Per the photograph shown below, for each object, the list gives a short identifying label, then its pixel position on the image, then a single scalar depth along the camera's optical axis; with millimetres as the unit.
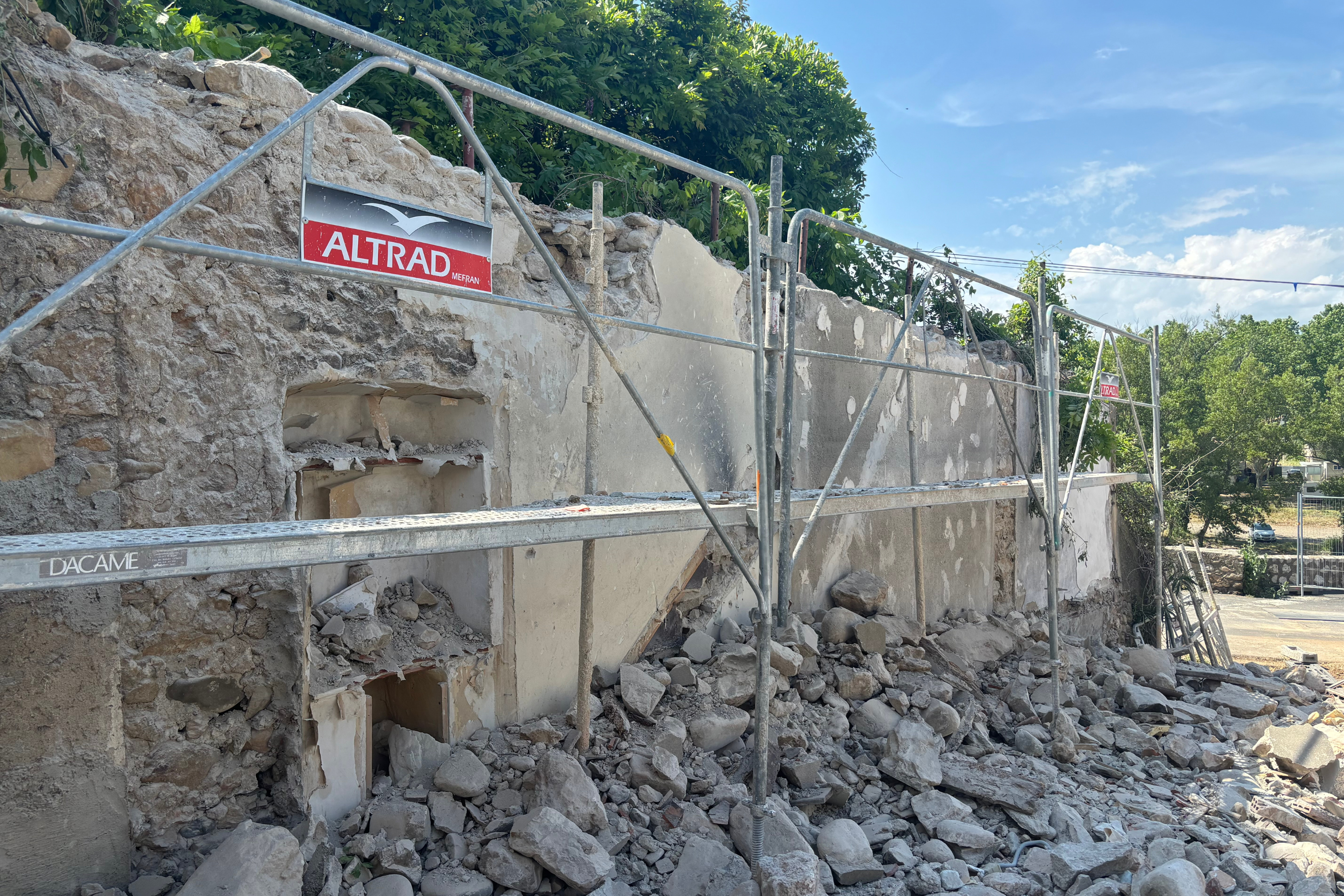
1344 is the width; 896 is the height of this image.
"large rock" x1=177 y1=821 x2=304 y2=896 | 2545
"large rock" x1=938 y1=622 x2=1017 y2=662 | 6145
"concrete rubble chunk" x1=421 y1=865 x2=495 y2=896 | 2963
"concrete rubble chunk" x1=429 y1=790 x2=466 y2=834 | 3229
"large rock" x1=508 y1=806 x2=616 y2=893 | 3041
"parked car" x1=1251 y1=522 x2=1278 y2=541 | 22656
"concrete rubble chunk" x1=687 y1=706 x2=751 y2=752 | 4035
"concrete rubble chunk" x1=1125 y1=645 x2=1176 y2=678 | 7238
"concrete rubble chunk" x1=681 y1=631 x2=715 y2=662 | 4660
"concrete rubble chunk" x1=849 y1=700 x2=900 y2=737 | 4664
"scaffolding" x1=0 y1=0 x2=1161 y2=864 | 1947
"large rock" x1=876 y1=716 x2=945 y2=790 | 4238
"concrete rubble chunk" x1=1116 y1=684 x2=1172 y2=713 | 6207
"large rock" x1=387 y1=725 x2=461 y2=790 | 3447
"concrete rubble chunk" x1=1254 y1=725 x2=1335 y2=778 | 5422
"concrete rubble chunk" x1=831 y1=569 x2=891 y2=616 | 5738
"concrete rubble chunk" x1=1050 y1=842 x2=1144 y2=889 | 3635
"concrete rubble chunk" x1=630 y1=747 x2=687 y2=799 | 3658
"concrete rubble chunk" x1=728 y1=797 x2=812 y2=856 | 3393
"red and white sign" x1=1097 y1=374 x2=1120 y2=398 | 7906
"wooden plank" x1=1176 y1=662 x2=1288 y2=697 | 7531
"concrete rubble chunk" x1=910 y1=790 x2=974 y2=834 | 3986
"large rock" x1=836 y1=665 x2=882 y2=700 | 4863
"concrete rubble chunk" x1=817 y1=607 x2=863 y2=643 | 5352
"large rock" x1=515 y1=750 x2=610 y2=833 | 3309
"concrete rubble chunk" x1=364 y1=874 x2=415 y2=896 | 2887
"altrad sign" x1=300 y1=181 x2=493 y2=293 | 2525
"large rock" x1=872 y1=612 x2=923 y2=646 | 5562
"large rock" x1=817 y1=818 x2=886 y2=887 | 3467
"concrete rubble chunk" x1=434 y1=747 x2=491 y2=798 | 3340
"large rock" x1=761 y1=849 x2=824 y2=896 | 2982
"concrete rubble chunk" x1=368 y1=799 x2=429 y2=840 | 3141
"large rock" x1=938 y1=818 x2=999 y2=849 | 3836
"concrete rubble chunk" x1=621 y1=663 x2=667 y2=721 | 4023
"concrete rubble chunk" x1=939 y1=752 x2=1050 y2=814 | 4215
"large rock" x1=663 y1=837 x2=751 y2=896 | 3172
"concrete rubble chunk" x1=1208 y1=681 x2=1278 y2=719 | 6723
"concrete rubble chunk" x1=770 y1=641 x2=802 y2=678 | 4594
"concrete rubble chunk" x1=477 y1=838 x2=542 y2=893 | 3041
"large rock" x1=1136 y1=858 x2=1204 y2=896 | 3336
